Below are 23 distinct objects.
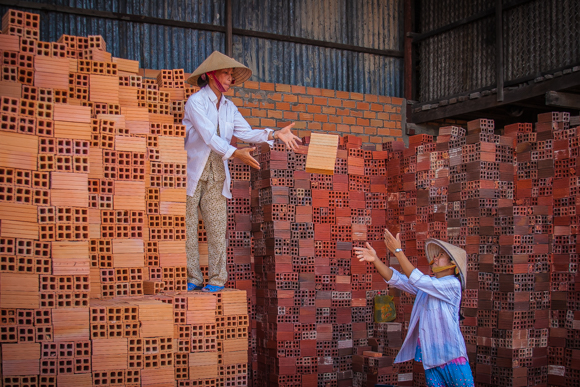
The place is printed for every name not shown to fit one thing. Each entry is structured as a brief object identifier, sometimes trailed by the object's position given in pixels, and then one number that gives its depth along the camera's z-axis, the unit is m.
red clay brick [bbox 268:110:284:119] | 11.16
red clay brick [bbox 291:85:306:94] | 11.38
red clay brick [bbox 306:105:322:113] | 11.49
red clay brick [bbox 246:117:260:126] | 10.95
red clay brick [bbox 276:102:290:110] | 11.22
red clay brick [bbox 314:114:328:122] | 11.58
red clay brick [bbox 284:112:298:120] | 11.29
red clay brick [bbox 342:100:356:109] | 11.84
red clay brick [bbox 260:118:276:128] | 11.07
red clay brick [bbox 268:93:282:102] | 11.19
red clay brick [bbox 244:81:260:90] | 10.96
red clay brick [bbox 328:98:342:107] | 11.72
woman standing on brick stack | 7.03
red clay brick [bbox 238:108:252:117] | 10.92
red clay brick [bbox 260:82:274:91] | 11.13
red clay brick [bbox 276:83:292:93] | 11.23
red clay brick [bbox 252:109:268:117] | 11.02
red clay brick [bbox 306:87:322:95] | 11.51
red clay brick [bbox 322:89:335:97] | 11.67
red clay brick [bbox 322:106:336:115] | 11.66
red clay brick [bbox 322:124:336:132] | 11.64
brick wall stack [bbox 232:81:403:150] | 11.05
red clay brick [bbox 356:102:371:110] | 11.99
